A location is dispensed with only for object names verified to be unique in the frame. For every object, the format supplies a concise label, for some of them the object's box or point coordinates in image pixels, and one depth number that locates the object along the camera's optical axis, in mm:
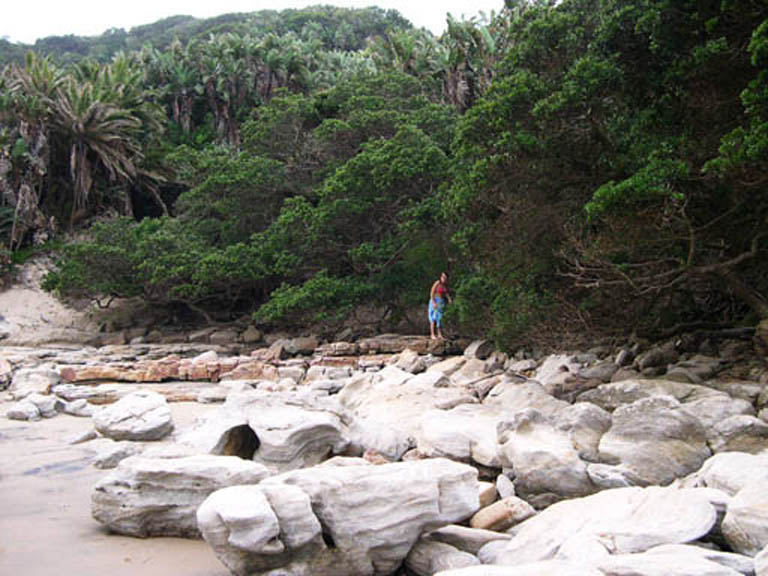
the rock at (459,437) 5832
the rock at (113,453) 6023
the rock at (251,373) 13273
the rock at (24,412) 8672
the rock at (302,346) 16938
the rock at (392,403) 6523
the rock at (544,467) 4949
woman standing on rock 14156
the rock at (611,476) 4824
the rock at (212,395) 10745
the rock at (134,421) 7203
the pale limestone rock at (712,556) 2932
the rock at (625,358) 9414
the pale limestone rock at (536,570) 2754
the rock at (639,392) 6688
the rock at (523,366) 10734
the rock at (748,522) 3309
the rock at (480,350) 12680
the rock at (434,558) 3645
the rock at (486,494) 4715
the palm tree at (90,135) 23844
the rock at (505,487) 4957
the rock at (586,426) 5385
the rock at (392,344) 15258
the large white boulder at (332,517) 3434
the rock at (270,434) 5676
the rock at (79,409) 9195
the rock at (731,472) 4027
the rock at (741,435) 5234
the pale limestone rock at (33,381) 10962
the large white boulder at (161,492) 4312
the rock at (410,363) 12430
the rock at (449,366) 11484
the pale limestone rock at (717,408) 5941
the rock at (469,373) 10344
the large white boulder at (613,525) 3395
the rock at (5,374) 12047
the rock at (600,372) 8970
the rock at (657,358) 8773
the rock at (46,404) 9070
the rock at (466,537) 3926
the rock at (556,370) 9144
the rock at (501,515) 4277
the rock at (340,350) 15711
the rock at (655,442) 5016
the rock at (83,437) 7141
